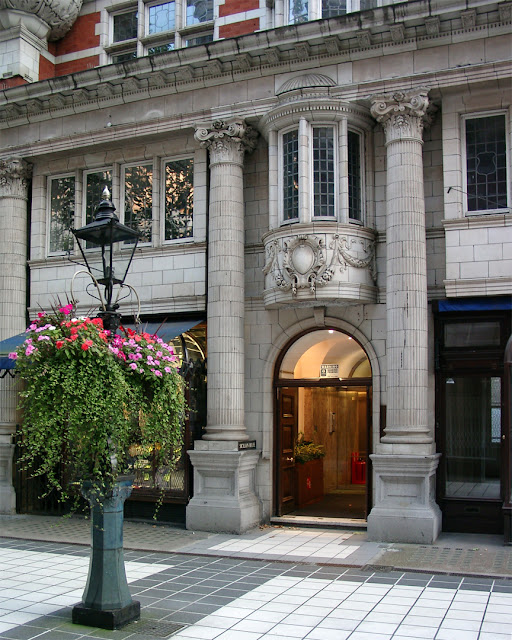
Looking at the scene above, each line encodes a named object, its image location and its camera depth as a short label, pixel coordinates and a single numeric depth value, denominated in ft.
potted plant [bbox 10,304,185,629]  25.30
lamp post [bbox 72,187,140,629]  26.27
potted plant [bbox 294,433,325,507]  52.90
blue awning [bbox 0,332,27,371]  50.10
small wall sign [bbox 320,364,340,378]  48.75
